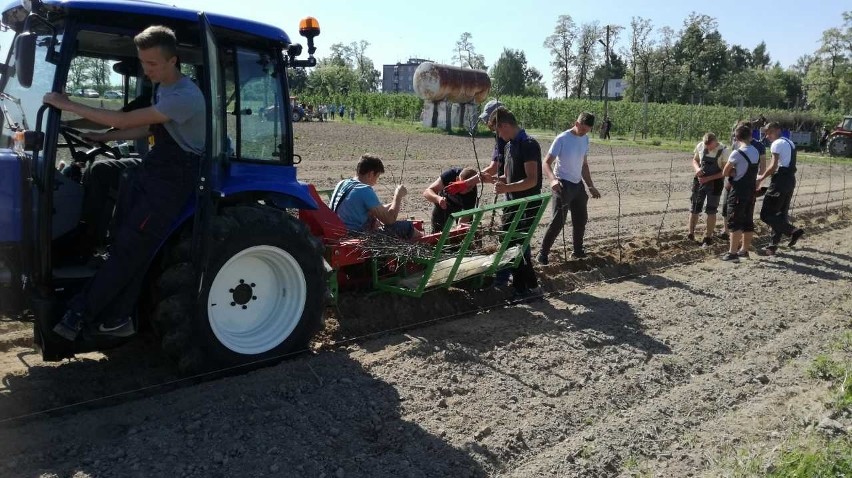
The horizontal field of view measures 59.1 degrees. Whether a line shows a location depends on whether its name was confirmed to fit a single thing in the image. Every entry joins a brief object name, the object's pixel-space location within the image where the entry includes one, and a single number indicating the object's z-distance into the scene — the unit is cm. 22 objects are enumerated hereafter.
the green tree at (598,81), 7156
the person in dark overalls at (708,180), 1002
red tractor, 3388
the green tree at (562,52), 6327
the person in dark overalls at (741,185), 923
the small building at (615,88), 7431
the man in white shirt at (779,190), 983
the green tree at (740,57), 9369
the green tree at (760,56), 10942
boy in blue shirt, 620
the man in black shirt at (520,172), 705
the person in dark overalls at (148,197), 402
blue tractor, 404
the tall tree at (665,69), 6047
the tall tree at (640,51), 5384
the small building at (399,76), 8641
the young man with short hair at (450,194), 715
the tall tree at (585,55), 6037
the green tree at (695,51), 6706
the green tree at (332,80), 7044
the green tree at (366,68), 9144
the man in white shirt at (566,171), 816
